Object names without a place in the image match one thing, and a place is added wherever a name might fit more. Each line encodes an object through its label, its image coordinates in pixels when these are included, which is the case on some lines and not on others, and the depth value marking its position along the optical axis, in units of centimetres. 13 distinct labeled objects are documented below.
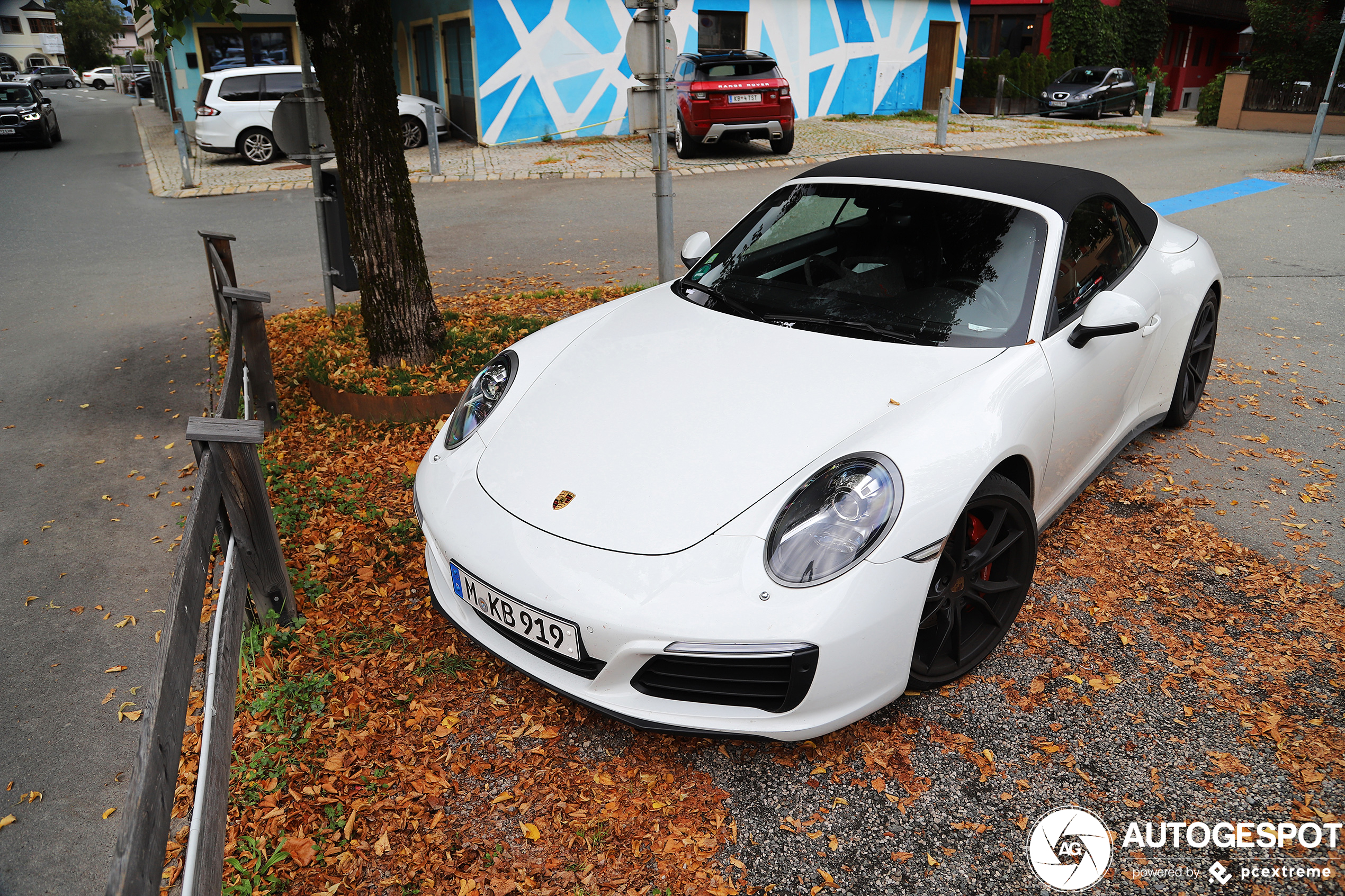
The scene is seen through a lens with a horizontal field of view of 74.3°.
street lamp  2516
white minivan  1642
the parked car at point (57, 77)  5472
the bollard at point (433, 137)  1477
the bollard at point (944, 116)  1722
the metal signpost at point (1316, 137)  1459
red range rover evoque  1506
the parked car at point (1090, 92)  2544
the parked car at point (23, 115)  1981
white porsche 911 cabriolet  243
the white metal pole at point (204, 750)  196
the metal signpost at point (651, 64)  555
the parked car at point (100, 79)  5982
